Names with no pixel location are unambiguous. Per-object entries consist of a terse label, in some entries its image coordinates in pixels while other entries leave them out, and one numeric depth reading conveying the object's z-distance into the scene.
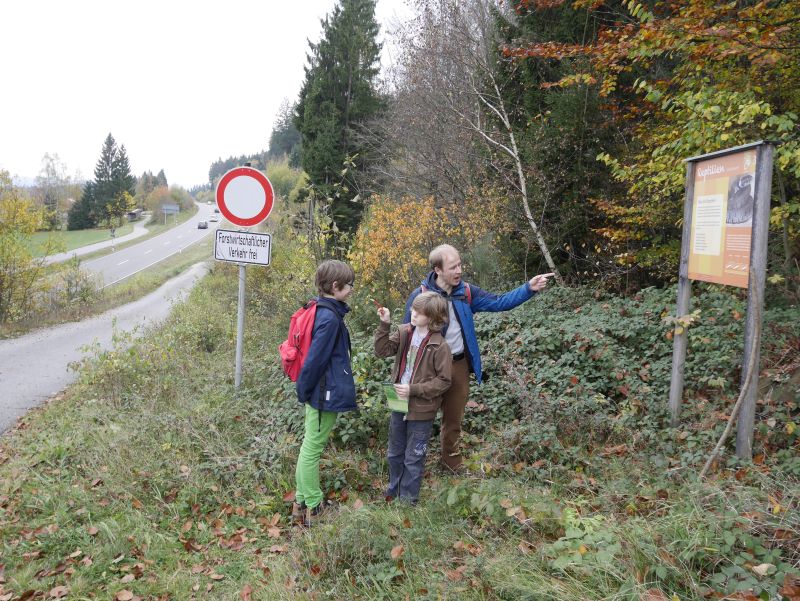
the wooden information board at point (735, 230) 3.28
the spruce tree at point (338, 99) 18.22
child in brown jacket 3.82
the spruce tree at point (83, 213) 68.19
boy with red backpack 3.85
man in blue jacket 4.09
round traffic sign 5.87
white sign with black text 5.94
